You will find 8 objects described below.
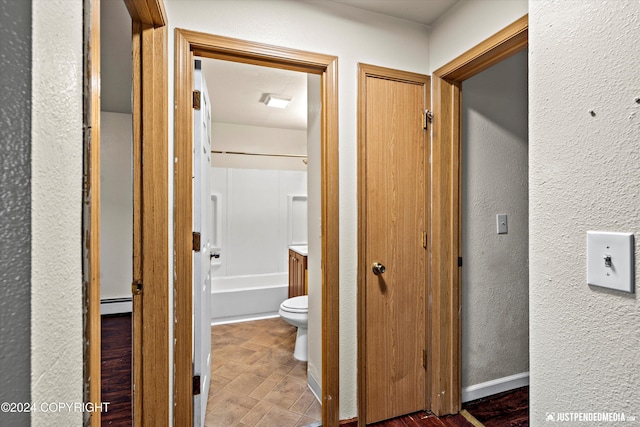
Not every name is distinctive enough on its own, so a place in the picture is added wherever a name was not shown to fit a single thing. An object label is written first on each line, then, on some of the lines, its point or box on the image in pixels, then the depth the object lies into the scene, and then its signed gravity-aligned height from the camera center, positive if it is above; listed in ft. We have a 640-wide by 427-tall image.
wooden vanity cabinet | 11.05 -2.17
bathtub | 11.61 -3.09
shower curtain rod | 13.37 +2.57
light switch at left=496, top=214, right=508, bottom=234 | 6.69 -0.21
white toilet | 8.44 -2.76
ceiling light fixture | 10.28 +3.71
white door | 5.08 -0.58
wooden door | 5.90 -0.48
